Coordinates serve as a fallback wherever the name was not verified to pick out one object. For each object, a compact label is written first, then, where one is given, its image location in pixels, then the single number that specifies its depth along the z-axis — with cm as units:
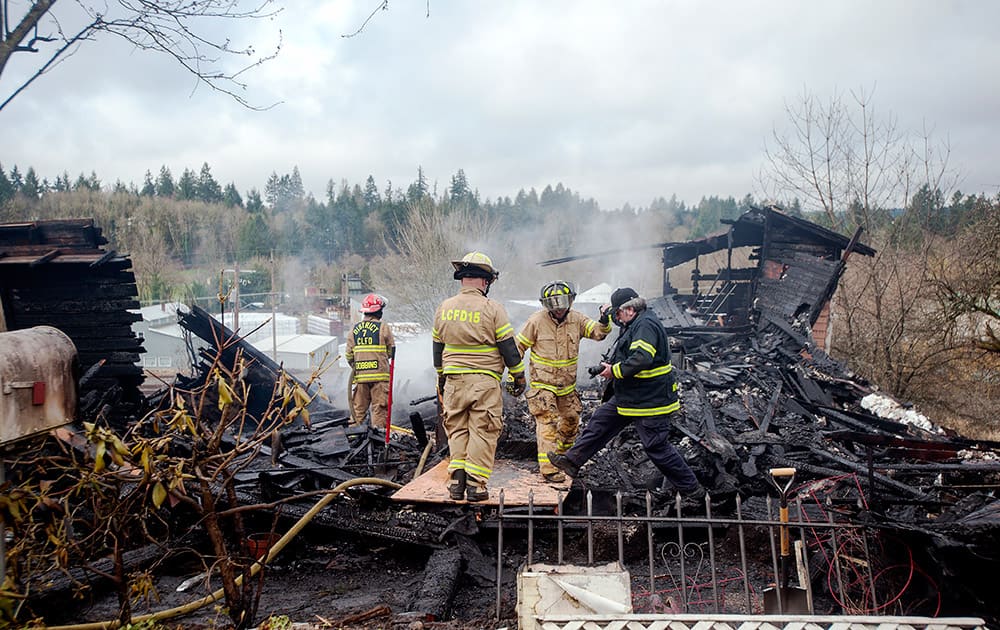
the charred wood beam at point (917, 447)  598
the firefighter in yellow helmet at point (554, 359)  594
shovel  327
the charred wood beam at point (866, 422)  859
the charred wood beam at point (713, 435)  648
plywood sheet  530
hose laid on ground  275
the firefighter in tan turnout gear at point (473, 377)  517
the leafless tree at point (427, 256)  2838
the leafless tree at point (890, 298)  1652
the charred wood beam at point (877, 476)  546
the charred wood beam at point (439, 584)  415
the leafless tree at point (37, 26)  497
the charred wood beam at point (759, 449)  637
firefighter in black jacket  538
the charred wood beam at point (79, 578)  423
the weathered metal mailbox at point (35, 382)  296
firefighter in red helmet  819
